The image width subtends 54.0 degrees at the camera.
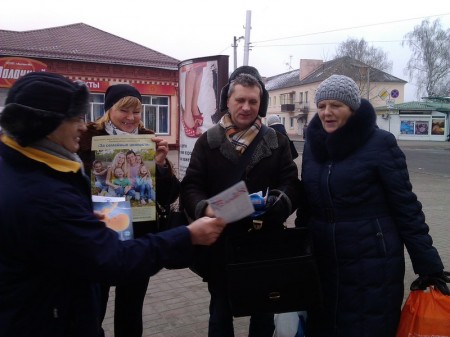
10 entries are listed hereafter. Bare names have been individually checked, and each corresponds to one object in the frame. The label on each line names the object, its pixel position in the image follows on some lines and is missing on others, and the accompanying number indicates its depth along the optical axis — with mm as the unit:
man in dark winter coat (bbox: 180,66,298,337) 2615
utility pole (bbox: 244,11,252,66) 10445
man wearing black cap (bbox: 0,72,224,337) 1504
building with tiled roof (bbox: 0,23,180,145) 21516
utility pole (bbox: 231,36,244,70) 35506
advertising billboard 5395
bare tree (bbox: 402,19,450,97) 53250
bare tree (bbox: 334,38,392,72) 55684
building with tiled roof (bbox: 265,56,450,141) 44969
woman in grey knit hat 2428
